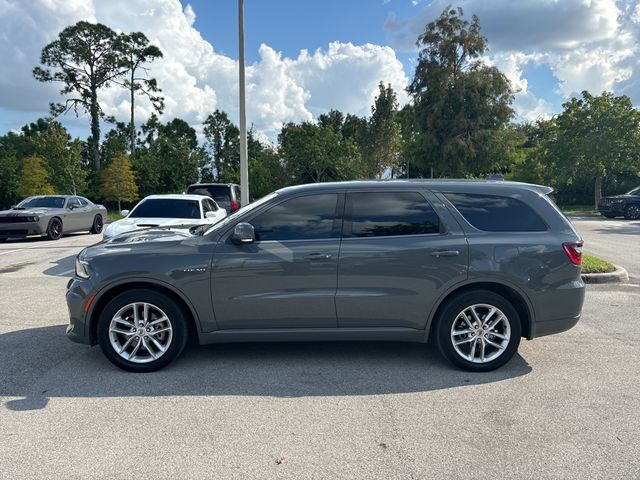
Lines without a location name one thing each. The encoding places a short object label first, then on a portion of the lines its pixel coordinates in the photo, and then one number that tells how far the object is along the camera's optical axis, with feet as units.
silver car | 49.85
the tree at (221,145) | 169.99
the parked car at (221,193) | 49.70
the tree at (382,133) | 130.72
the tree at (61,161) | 103.35
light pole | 47.52
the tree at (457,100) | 109.85
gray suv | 14.75
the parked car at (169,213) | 32.04
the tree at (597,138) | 96.89
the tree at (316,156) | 119.65
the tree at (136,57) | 138.31
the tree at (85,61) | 131.23
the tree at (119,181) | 111.86
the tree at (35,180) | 100.68
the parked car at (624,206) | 76.07
